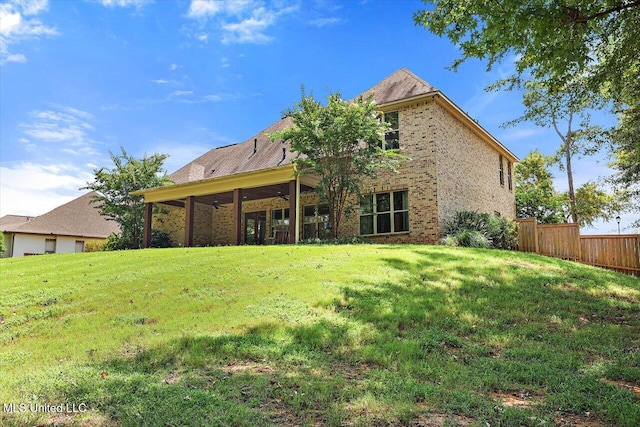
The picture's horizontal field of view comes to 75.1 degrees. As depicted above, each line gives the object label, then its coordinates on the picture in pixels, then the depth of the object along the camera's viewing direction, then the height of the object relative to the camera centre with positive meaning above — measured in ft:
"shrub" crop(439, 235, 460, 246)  47.14 +0.18
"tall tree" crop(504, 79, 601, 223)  35.70 +19.88
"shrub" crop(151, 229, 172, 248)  76.54 +0.33
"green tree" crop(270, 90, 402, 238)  48.01 +11.61
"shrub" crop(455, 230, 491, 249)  48.08 +0.31
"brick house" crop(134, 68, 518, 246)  51.96 +7.85
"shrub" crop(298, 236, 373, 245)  48.55 +0.12
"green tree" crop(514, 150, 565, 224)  85.61 +11.53
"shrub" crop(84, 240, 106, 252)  91.04 -0.95
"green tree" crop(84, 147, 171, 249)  74.18 +9.59
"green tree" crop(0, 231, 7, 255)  86.05 -0.93
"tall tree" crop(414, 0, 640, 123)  21.09 +12.07
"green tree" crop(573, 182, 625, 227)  105.81 +10.74
